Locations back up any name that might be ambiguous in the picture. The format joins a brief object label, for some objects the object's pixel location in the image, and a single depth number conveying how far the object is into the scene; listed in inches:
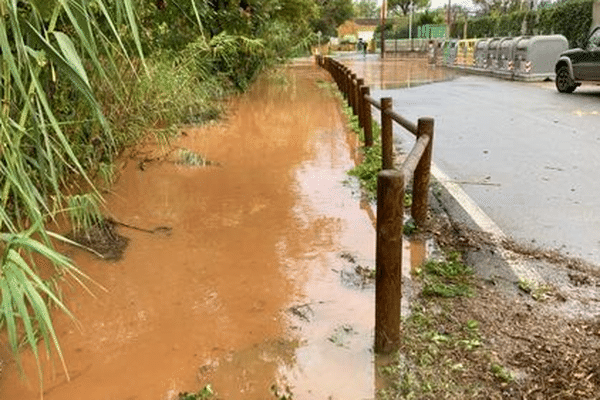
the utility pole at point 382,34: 1774.1
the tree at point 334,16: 2024.1
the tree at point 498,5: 1956.2
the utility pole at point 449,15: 1815.9
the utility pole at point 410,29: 2175.4
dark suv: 568.1
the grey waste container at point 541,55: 762.8
